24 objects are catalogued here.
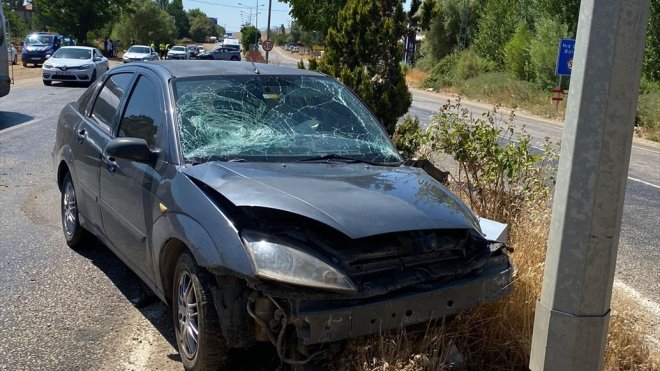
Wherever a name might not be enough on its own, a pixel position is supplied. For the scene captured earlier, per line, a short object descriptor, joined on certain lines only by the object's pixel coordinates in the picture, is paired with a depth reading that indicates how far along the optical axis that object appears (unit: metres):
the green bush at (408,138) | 6.86
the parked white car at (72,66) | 24.19
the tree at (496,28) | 45.22
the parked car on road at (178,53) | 50.06
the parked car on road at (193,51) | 57.10
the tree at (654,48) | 29.75
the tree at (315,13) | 19.39
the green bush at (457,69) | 45.91
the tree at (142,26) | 77.31
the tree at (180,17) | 135.80
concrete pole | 2.68
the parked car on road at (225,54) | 49.04
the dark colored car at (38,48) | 37.38
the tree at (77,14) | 56.38
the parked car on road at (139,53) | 39.81
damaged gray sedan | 3.16
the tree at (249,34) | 97.09
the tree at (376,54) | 7.77
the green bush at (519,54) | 39.78
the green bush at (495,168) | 5.55
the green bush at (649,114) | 24.45
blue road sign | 25.92
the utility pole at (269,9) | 56.66
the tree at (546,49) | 35.16
